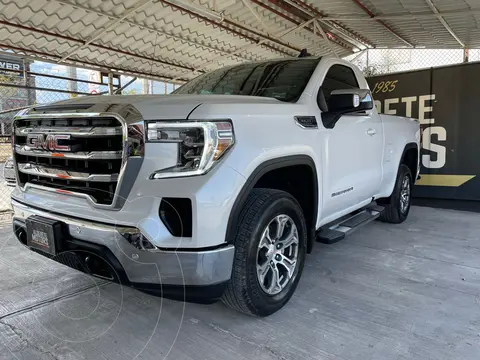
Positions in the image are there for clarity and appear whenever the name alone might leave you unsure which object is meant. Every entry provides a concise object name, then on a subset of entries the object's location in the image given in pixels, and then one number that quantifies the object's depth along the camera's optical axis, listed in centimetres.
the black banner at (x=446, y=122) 633
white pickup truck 204
